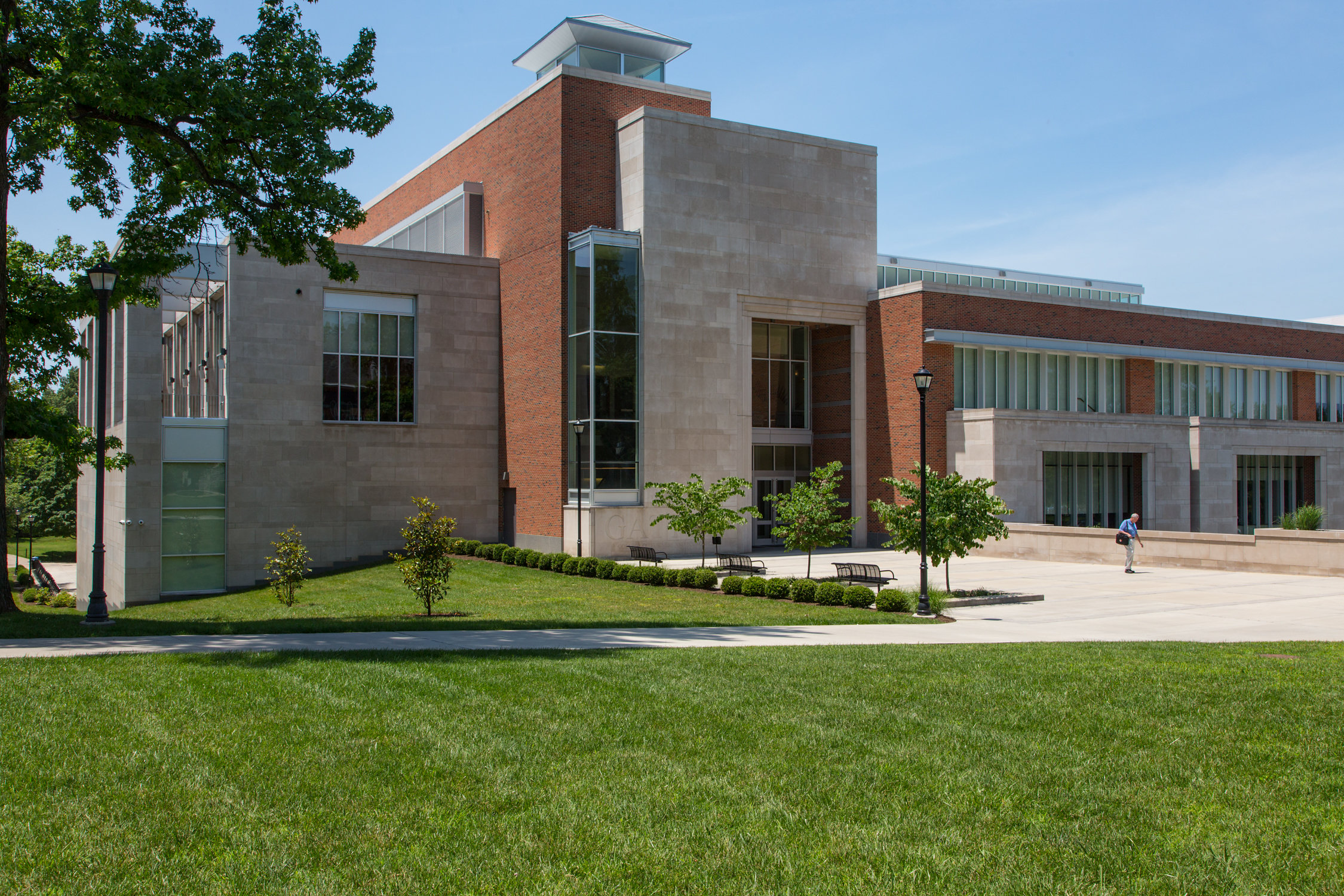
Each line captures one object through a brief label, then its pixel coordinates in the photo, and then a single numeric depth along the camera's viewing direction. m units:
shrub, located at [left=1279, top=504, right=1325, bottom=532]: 33.62
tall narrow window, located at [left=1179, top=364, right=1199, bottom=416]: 41.72
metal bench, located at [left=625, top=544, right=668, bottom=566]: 29.78
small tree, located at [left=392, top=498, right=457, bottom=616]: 17.91
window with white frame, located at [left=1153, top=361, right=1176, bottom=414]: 41.06
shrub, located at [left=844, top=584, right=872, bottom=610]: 20.23
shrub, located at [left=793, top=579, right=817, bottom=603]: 21.00
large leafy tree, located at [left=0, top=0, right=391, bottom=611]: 16.00
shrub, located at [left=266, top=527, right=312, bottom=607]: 21.00
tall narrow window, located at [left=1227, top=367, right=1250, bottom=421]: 43.19
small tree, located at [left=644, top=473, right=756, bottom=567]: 27.47
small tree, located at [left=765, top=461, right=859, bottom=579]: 23.78
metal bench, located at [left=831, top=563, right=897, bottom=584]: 22.34
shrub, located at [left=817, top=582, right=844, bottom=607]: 20.53
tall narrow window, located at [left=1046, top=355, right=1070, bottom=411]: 38.47
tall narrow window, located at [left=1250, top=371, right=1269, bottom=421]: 43.94
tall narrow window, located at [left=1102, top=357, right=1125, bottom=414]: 39.72
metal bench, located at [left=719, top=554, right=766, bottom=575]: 26.86
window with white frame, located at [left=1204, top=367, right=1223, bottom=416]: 42.34
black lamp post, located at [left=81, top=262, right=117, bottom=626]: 15.25
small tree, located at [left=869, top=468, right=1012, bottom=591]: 21.56
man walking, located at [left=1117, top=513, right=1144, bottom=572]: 26.45
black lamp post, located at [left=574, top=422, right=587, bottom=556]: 30.94
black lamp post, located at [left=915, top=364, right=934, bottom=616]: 19.38
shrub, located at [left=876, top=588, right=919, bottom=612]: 19.67
